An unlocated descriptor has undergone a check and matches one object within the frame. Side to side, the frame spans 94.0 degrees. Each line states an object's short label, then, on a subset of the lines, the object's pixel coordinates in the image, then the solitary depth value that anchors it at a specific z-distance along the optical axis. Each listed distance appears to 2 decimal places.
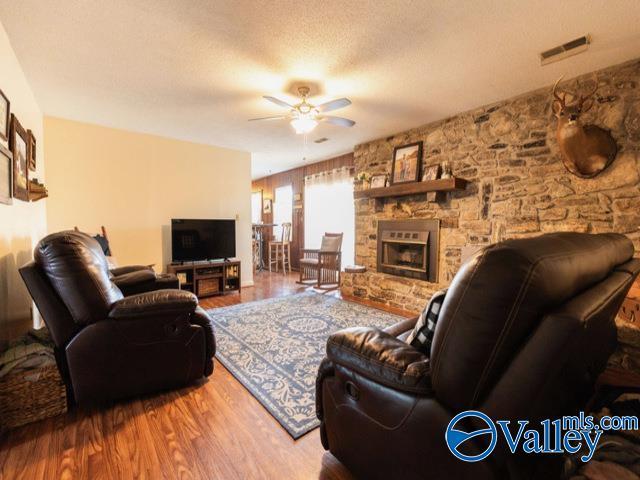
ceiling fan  2.67
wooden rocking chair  5.19
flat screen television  4.34
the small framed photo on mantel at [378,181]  4.39
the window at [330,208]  5.62
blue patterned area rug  1.89
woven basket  1.58
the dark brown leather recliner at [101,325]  1.65
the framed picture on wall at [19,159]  2.10
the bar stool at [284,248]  6.82
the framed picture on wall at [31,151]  2.64
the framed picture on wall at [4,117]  1.88
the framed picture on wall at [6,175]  1.81
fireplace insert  3.87
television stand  4.33
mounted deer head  2.54
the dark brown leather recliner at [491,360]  0.76
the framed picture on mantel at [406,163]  4.02
